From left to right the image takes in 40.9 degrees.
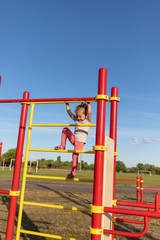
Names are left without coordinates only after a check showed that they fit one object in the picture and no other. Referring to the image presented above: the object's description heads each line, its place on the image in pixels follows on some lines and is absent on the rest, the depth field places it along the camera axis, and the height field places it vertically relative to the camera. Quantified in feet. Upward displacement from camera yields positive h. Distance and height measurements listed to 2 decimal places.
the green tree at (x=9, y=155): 204.64 +5.26
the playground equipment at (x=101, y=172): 5.96 -0.25
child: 9.90 +1.48
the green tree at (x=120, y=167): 243.93 -1.02
